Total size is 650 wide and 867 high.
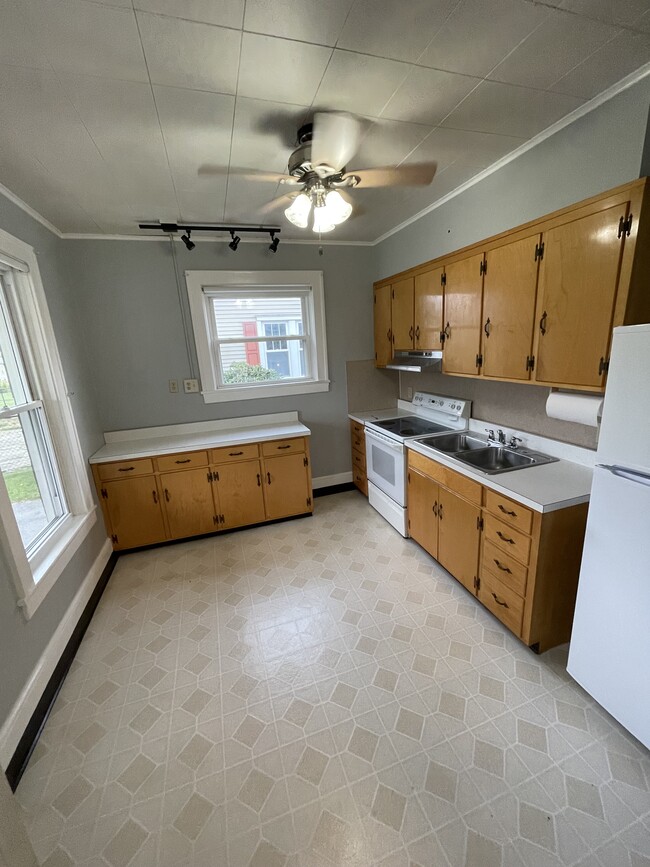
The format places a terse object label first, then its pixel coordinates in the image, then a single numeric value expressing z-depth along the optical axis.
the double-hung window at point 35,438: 1.86
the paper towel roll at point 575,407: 1.63
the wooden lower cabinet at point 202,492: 2.77
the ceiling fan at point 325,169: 1.51
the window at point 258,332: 3.11
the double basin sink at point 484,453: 2.08
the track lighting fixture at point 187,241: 2.71
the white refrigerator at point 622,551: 1.20
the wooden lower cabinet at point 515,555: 1.63
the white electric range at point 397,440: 2.74
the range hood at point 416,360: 2.65
